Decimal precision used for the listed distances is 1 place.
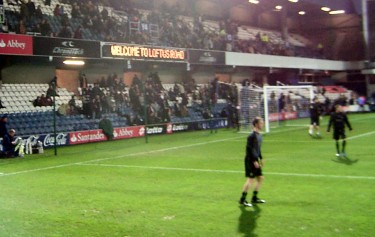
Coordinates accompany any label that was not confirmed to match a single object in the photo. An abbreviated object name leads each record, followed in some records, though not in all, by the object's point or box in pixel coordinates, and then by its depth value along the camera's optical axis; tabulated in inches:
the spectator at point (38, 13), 1048.8
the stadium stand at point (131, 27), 1047.0
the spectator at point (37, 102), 1034.7
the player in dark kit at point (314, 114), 940.2
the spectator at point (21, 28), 945.5
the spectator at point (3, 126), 818.2
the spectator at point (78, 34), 1078.6
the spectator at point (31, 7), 1029.2
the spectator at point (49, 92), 1053.8
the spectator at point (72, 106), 1053.9
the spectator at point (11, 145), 809.5
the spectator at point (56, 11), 1130.5
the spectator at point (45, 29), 999.0
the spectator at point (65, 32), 1034.7
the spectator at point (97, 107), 1081.4
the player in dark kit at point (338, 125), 652.1
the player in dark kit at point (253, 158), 390.6
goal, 1216.8
